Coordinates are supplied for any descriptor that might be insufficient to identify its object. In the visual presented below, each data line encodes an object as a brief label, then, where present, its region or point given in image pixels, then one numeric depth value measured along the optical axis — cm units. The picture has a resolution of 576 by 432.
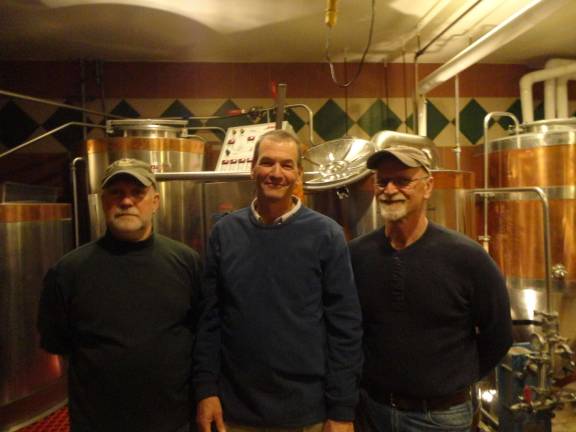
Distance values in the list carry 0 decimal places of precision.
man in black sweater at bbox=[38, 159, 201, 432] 142
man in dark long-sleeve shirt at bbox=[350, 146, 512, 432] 148
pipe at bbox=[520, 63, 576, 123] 402
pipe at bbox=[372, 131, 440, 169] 285
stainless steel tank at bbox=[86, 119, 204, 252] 305
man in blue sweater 138
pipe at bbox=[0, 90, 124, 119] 279
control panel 307
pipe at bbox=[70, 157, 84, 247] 314
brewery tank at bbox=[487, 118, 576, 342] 322
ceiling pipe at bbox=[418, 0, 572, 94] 229
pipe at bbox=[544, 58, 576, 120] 405
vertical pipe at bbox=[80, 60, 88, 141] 386
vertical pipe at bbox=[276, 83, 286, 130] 219
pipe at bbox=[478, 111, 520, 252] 338
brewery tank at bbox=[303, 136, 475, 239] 269
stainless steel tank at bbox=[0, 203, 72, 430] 253
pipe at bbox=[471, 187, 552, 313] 263
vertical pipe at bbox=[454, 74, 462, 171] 403
